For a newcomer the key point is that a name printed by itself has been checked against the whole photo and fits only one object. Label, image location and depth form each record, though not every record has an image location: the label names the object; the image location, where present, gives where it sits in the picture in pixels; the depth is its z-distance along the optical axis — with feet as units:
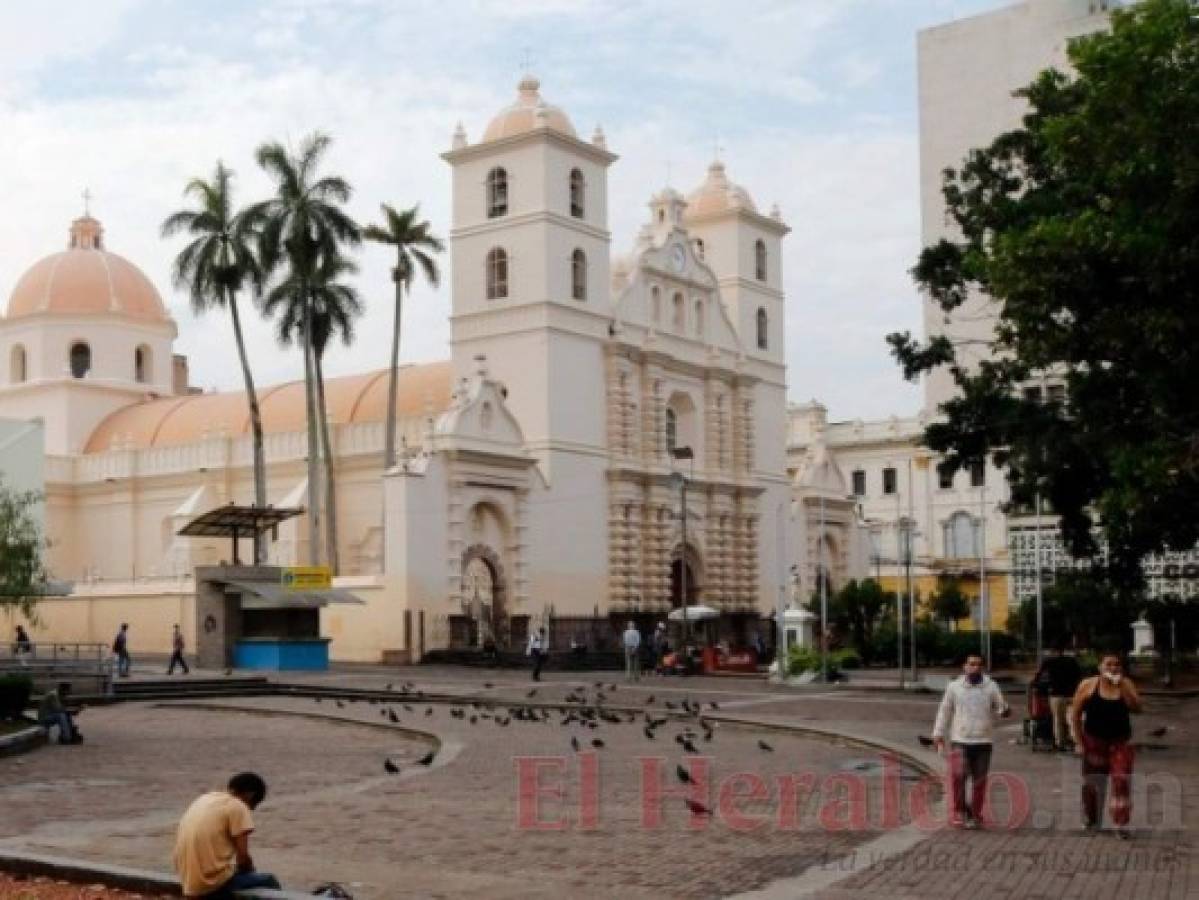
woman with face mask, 42.88
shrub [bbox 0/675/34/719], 77.82
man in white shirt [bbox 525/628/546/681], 132.87
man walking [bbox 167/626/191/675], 130.41
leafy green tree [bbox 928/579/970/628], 191.01
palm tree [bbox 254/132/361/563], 167.22
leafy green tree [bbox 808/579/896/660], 175.83
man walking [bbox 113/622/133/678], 126.11
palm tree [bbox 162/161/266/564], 167.94
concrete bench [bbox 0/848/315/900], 34.27
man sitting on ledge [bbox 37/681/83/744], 73.77
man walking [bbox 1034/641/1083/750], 63.10
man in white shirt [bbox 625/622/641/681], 134.62
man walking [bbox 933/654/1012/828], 43.83
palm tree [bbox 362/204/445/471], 175.63
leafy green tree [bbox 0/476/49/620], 93.61
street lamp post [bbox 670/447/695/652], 154.30
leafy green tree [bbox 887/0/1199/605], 62.39
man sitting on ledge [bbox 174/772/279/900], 30.96
